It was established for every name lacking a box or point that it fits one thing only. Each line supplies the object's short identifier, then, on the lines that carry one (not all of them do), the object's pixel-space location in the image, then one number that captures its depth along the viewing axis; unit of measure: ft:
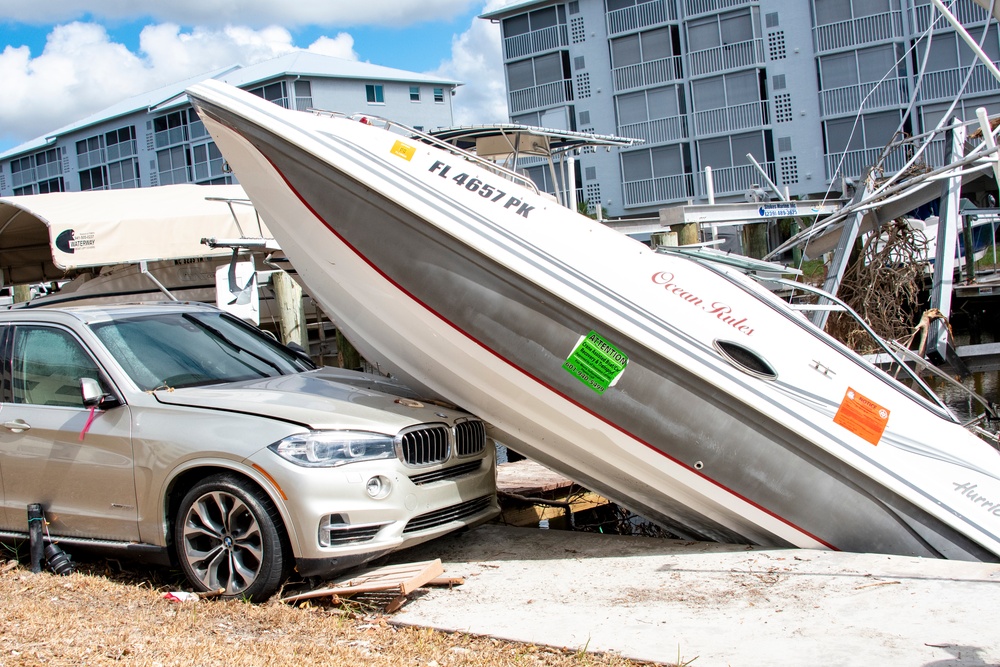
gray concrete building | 117.39
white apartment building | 174.40
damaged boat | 18.34
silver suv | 17.03
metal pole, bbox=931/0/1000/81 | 19.58
